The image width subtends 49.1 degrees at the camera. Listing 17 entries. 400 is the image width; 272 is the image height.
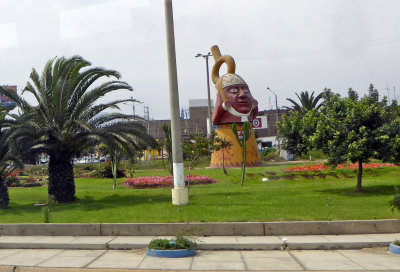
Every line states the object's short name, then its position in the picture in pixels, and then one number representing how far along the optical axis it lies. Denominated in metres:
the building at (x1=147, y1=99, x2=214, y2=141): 94.12
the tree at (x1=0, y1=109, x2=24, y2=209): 16.56
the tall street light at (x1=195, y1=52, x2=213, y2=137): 52.33
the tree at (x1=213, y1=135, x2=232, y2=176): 27.50
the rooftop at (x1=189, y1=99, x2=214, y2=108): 97.31
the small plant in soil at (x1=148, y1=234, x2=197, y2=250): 9.98
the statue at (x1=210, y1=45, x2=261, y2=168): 33.09
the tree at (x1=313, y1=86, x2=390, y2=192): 16.06
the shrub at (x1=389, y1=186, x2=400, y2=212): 11.12
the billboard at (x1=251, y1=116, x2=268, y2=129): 70.94
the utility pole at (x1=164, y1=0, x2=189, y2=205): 15.05
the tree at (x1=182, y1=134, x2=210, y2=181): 22.47
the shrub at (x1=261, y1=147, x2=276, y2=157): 50.32
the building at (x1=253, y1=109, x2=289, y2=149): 88.62
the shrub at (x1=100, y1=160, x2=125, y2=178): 31.34
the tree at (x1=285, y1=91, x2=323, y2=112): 51.94
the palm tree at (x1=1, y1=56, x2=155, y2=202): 16.52
